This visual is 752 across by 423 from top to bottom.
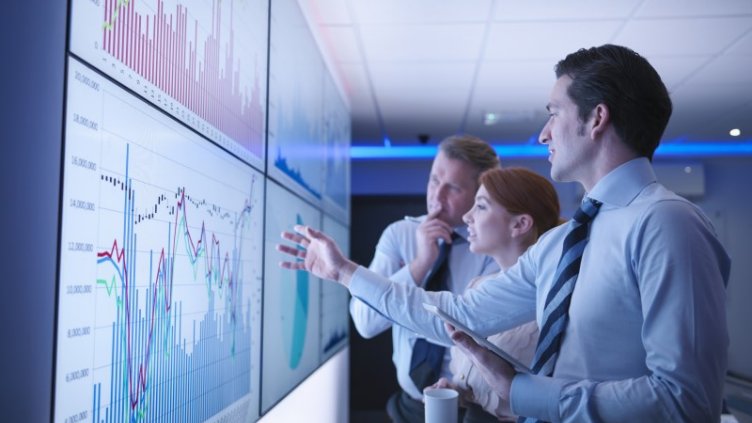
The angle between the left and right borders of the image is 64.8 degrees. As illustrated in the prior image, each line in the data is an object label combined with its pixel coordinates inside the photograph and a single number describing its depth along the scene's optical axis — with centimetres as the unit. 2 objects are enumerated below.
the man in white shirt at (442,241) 211
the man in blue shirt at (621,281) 98
